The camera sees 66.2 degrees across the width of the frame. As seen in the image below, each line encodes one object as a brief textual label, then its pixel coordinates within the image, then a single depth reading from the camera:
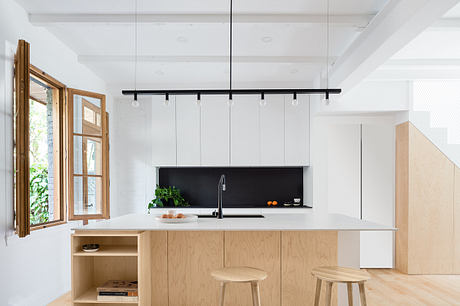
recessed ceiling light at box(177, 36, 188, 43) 3.66
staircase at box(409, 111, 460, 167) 4.80
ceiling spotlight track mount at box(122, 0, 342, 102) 3.02
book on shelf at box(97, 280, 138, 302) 2.69
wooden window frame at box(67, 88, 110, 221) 3.83
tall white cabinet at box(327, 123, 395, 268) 5.07
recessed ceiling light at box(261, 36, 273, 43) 3.68
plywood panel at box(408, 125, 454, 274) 4.77
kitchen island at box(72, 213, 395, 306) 2.91
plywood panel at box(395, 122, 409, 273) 4.84
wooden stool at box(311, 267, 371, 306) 2.34
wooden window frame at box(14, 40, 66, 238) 2.78
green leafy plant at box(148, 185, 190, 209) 5.45
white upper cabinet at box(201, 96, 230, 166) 5.41
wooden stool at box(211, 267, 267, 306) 2.31
